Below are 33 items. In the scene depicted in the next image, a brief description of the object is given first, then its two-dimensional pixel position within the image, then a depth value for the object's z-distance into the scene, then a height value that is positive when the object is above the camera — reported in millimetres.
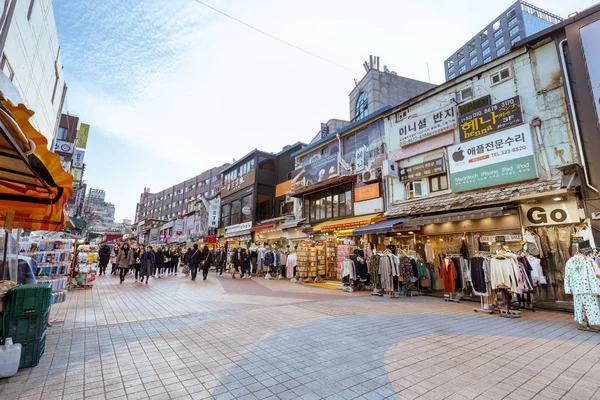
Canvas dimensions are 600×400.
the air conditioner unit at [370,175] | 15099 +4209
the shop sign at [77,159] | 23062 +7775
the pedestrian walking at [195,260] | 15641 -689
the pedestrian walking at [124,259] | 14015 -563
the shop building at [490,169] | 8867 +3203
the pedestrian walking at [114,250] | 25167 -154
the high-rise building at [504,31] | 55281 +48205
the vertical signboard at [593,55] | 8273 +6154
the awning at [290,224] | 20281 +1910
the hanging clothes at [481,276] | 8023 -842
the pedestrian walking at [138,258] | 15000 -559
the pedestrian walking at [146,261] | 13875 -695
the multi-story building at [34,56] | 8445 +7459
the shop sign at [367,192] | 15217 +3328
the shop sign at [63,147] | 18725 +7210
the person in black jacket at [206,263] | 15703 -866
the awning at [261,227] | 23372 +1907
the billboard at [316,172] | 18375 +5635
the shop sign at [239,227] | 26969 +2259
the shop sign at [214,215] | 33406 +4212
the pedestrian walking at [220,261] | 20375 -1037
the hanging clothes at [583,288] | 5914 -906
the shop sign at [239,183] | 27819 +7311
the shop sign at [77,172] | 23734 +6865
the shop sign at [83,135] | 24417 +10613
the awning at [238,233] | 26819 +1599
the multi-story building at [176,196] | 49084 +11509
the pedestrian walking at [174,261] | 20219 -951
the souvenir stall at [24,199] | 3379 +996
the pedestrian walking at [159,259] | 17664 -746
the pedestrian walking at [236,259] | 18516 -741
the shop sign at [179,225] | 44938 +3961
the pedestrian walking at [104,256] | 17641 -503
